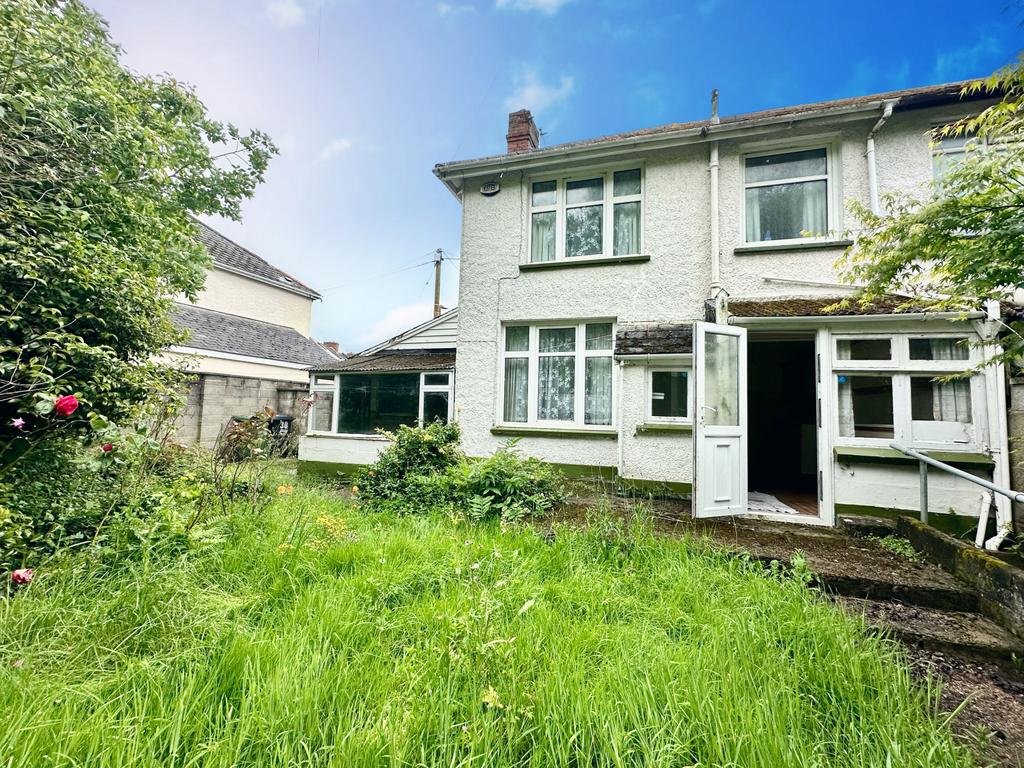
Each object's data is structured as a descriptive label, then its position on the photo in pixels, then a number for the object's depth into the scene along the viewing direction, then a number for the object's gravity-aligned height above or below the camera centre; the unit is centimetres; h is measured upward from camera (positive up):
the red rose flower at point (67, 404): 248 -3
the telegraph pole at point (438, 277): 1956 +629
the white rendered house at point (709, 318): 526 +153
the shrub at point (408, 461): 595 -82
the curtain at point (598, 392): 720 +35
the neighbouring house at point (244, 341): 1168 +244
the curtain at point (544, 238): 786 +333
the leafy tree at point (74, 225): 297 +148
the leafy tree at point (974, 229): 299 +162
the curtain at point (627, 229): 739 +334
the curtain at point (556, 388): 746 +42
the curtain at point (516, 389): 773 +40
